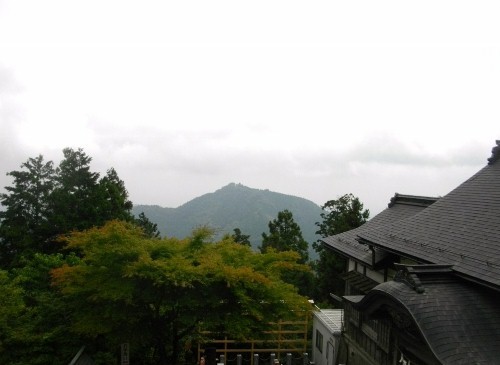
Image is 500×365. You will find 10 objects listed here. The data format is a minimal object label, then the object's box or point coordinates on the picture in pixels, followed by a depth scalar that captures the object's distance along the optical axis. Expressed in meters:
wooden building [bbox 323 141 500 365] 7.40
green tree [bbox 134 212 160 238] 41.72
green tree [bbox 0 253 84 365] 12.02
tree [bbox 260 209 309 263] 34.31
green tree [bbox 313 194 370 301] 29.50
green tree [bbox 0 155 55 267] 31.06
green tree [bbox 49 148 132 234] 30.47
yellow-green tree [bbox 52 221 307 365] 11.01
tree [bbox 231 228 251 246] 37.82
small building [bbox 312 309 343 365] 16.22
